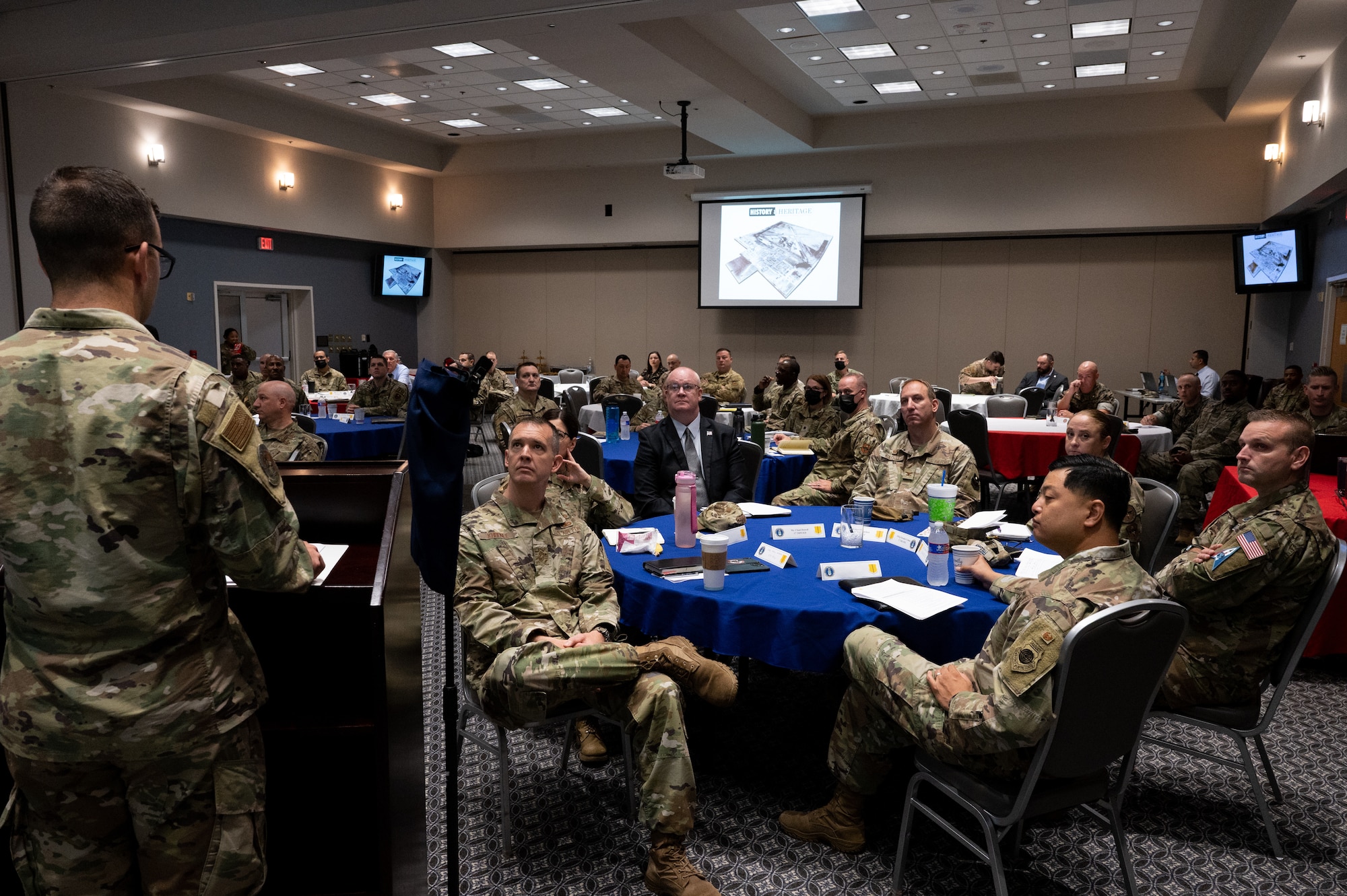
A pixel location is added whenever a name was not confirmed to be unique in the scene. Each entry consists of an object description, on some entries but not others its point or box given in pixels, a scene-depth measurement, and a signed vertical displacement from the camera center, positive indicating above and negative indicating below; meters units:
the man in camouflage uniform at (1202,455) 7.08 -0.93
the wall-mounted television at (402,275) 14.88 +0.93
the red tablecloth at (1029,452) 6.99 -0.89
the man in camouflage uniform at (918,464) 4.31 -0.63
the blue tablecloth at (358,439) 7.05 -0.89
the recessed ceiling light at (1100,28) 8.30 +2.99
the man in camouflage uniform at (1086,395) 8.69 -0.54
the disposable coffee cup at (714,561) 2.81 -0.72
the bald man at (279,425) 5.27 -0.59
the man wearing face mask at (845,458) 5.01 -0.76
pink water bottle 3.25 -0.65
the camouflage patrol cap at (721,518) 3.55 -0.74
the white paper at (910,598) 2.64 -0.80
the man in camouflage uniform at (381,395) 8.37 -0.64
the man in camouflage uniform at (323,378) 11.00 -0.61
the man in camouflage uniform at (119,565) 1.42 -0.40
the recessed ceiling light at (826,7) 7.77 +2.93
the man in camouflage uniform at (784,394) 7.86 -0.53
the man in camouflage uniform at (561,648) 2.52 -0.94
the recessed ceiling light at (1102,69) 9.80 +3.06
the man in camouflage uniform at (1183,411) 8.09 -0.63
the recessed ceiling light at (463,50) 8.88 +2.86
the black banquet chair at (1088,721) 2.01 -0.91
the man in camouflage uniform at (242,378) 7.75 -0.49
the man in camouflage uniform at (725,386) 10.99 -0.64
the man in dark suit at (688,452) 4.68 -0.63
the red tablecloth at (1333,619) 4.04 -1.25
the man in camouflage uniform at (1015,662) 2.09 -0.84
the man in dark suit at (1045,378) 11.38 -0.49
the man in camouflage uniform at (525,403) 7.84 -0.65
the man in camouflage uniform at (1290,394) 7.92 -0.46
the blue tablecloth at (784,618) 2.67 -0.87
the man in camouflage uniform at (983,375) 10.45 -0.46
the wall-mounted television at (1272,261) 10.23 +1.01
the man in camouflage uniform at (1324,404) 6.45 -0.43
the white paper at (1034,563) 2.95 -0.77
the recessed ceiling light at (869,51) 9.06 +2.98
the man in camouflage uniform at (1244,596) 2.77 -0.81
